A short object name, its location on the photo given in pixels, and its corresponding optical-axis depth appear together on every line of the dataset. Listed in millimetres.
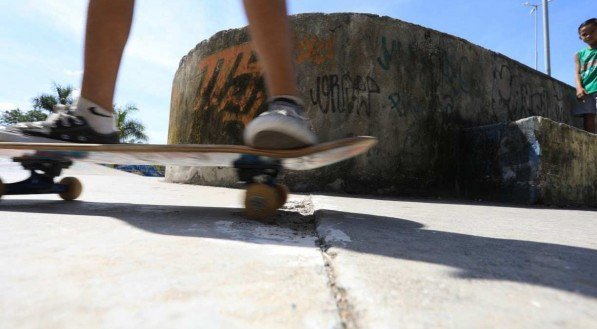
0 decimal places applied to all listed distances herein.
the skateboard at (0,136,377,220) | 1267
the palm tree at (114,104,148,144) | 25984
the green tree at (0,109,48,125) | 28375
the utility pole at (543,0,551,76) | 11461
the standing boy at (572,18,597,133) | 4238
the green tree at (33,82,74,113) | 25984
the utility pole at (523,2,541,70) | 21809
